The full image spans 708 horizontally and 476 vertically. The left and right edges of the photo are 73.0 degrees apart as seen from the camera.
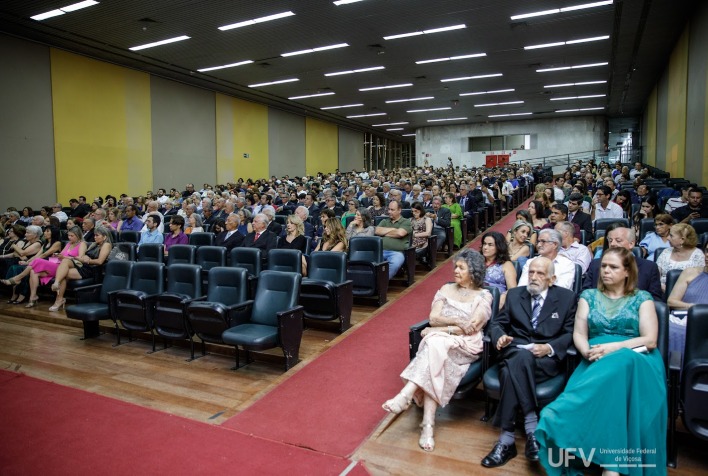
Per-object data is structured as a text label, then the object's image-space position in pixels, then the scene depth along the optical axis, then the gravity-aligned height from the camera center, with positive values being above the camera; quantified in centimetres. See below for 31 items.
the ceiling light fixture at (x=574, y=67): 1357 +396
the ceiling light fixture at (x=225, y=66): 1280 +384
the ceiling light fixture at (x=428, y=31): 1023 +378
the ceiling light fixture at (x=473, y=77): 1473 +397
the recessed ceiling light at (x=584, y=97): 1858 +420
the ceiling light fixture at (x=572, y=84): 1608 +408
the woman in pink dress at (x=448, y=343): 267 -81
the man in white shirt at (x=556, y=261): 344 -41
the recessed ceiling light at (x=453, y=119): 2436 +438
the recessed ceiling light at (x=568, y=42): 1111 +385
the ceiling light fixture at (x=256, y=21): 925 +370
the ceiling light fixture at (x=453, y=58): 1247 +387
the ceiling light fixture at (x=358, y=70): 1357 +389
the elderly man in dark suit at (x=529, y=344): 248 -78
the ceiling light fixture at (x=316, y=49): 1138 +379
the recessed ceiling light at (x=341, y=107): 1974 +411
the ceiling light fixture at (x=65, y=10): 859 +368
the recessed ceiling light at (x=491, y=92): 1726 +409
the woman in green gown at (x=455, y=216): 766 -19
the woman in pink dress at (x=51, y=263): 598 -72
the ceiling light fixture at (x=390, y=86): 1592 +399
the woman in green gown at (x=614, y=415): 215 -98
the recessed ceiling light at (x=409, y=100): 1855 +409
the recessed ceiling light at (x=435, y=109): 2108 +422
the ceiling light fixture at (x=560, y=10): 891 +375
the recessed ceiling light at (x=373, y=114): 2202 +420
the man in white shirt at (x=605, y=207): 613 -5
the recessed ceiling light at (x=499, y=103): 1988 +421
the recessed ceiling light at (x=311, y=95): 1727 +400
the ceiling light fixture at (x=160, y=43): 1064 +375
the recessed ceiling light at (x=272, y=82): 1489 +390
